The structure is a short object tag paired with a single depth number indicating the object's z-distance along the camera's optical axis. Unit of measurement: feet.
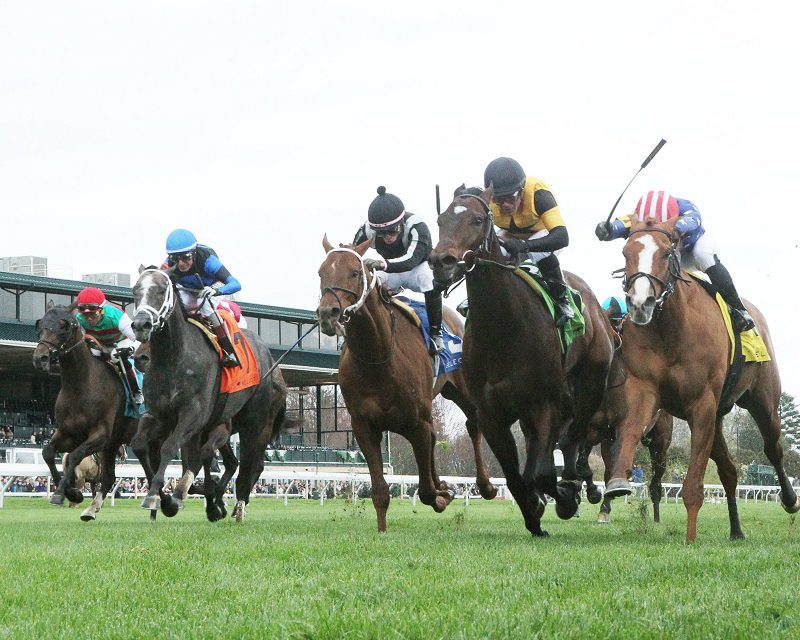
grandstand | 125.80
